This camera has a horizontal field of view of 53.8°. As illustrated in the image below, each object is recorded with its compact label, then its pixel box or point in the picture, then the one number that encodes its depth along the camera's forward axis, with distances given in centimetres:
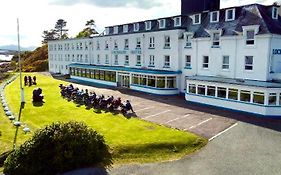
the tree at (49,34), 12625
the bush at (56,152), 1310
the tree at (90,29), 10156
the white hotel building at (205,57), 2577
